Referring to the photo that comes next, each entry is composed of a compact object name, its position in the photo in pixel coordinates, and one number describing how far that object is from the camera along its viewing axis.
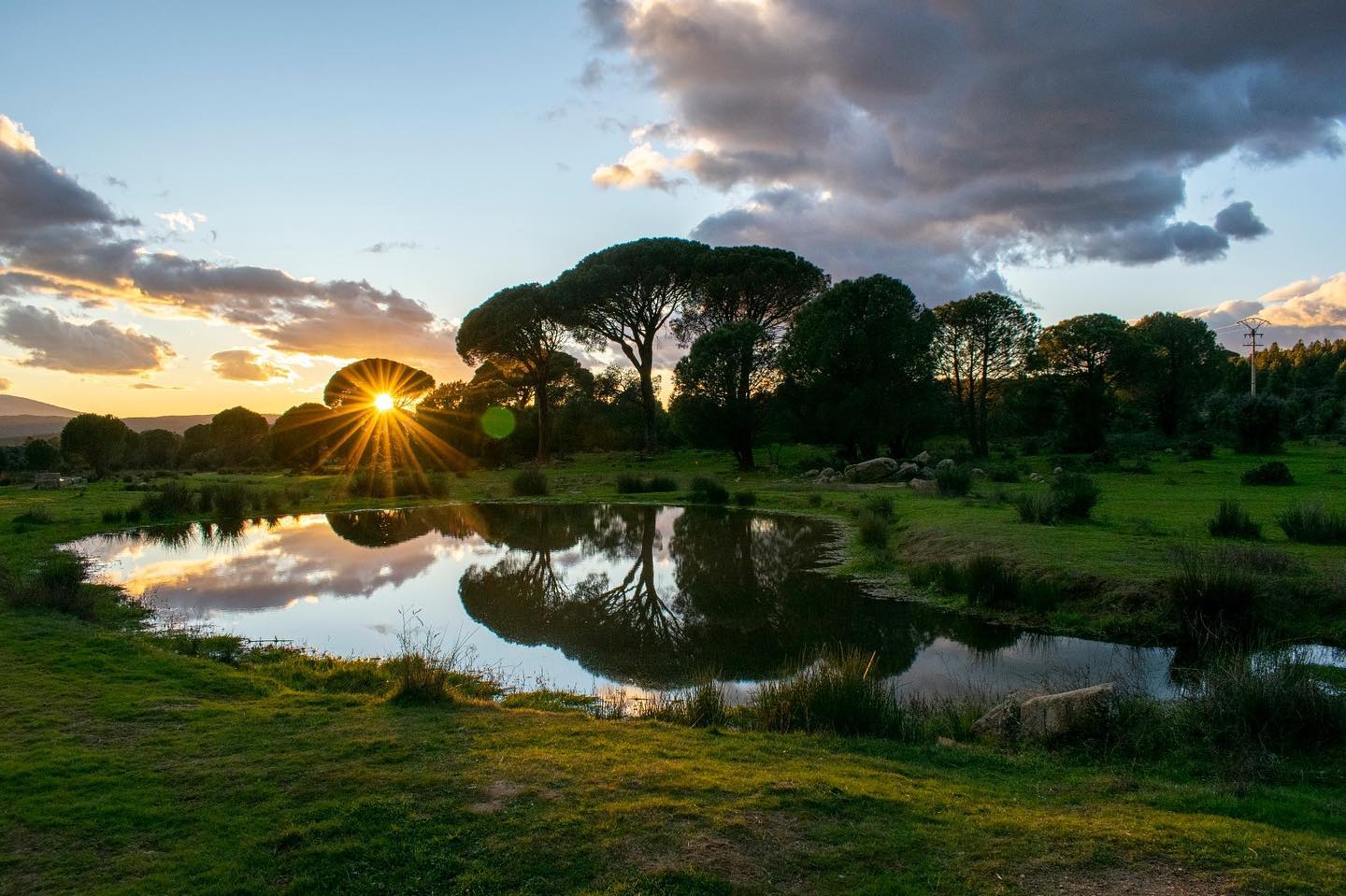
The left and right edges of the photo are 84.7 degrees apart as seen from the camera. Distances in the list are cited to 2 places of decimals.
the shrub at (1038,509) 18.50
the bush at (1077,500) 18.86
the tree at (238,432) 72.38
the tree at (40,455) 57.25
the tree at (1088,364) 43.62
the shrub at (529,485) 36.62
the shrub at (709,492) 31.58
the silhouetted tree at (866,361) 41.34
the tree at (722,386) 43.97
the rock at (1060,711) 6.82
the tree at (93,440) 56.84
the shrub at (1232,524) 15.11
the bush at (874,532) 18.67
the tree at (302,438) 64.88
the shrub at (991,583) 12.95
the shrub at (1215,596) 10.27
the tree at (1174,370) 48.91
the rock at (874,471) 35.28
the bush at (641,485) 36.22
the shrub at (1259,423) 37.12
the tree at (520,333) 53.34
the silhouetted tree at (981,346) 45.66
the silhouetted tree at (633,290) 49.81
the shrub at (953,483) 26.59
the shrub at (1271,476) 24.30
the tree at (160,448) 70.75
